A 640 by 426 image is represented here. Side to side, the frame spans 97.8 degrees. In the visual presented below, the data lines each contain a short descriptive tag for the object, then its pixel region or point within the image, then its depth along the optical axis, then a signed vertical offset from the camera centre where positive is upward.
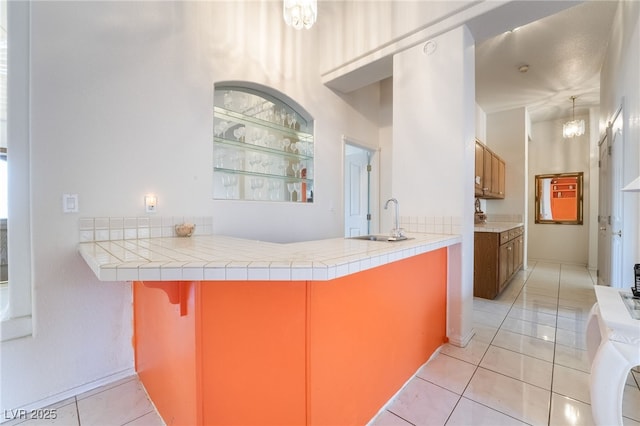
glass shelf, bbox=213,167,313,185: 2.47 +0.36
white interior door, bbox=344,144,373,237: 4.22 +0.27
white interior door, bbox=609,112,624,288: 2.59 +0.12
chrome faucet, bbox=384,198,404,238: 1.92 -0.14
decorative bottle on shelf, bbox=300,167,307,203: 3.12 +0.29
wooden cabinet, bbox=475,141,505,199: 3.91 +0.60
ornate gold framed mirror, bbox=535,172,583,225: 5.52 +0.29
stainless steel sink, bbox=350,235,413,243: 1.97 -0.20
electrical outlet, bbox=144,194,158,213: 1.94 +0.05
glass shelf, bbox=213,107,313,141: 2.48 +0.87
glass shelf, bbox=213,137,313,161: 2.49 +0.62
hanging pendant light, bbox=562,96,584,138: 4.69 +1.42
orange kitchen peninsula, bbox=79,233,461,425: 1.02 -0.51
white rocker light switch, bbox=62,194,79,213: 1.66 +0.04
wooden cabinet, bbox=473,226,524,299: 3.36 -0.63
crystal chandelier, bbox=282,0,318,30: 1.91 +1.37
